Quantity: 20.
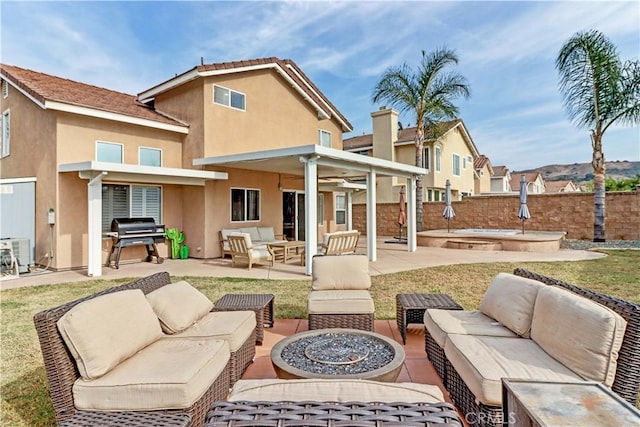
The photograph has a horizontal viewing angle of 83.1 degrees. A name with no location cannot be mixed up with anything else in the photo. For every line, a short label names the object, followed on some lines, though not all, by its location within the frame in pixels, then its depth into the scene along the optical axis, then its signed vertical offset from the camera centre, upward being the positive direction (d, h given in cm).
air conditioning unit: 957 -97
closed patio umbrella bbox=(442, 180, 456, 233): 1661 +38
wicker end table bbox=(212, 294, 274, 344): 435 -111
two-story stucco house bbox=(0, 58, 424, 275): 983 +167
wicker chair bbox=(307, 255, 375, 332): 438 -104
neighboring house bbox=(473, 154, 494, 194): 3134 +373
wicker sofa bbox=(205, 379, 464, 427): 133 -75
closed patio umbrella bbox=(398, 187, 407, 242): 1617 +15
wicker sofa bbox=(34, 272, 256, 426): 228 -106
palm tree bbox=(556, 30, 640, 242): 1365 +495
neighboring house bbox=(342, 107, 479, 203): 2347 +427
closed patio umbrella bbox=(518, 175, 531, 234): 1473 +58
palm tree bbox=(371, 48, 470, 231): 1662 +596
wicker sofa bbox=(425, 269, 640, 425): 244 -106
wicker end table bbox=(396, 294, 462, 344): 439 -111
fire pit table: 274 -120
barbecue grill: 1031 -52
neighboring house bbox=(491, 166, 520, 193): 3783 +358
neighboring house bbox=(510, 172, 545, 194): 4134 +382
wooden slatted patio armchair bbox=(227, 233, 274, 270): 1000 -99
